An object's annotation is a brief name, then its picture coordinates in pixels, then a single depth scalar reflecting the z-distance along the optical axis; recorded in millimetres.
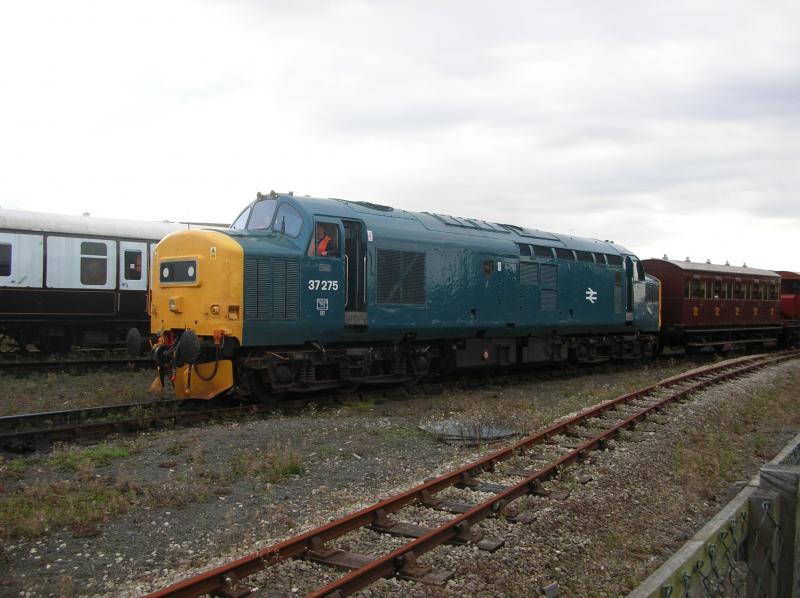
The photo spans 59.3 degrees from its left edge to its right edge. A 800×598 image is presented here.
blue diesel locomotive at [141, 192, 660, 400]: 10602
